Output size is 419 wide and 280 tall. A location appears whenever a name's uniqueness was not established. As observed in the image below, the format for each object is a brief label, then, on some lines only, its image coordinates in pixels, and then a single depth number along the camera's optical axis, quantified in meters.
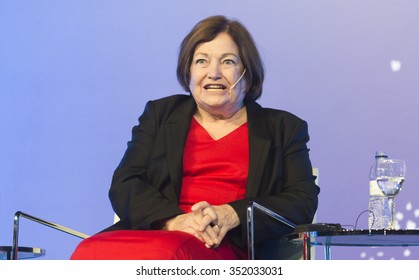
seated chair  5.61
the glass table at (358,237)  4.71
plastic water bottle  5.63
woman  5.46
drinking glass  5.45
